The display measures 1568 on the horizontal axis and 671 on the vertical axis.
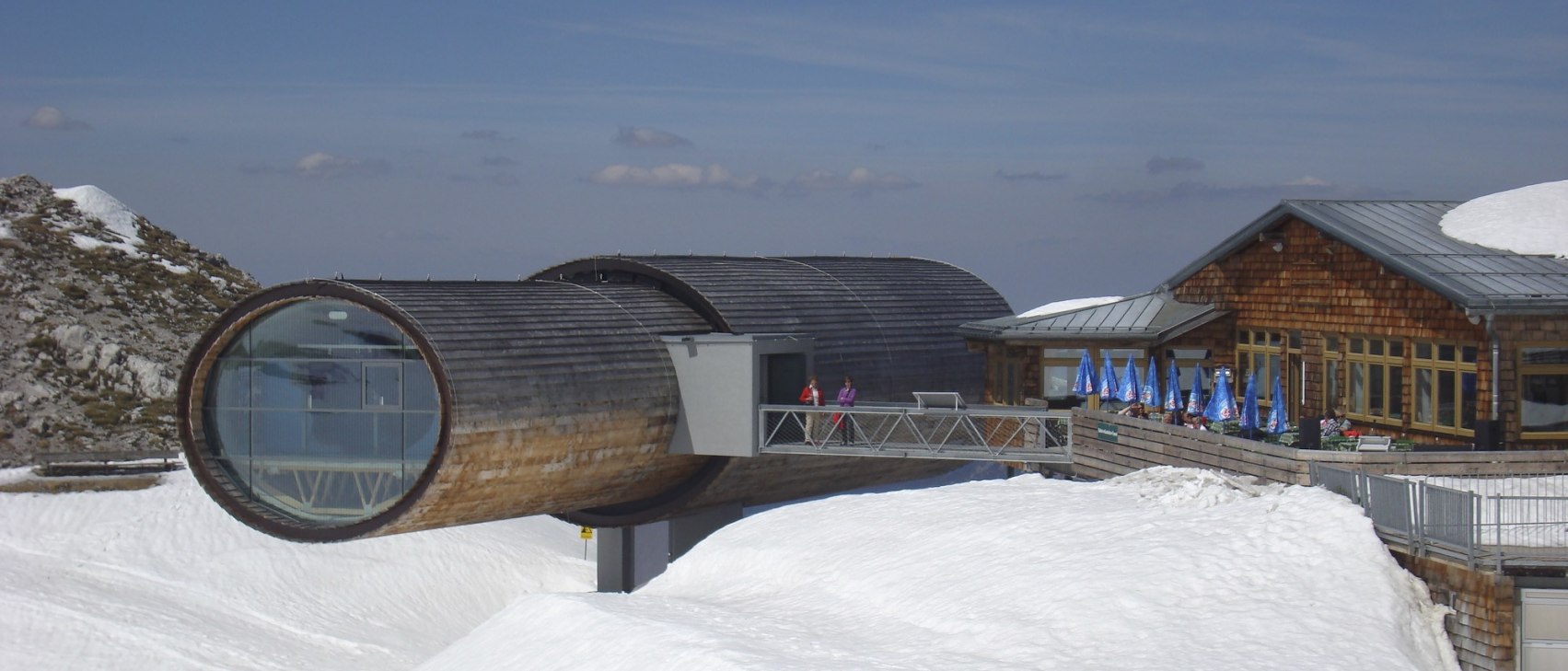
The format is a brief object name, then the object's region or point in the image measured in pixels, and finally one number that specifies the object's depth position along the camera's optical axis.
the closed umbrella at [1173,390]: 31.92
